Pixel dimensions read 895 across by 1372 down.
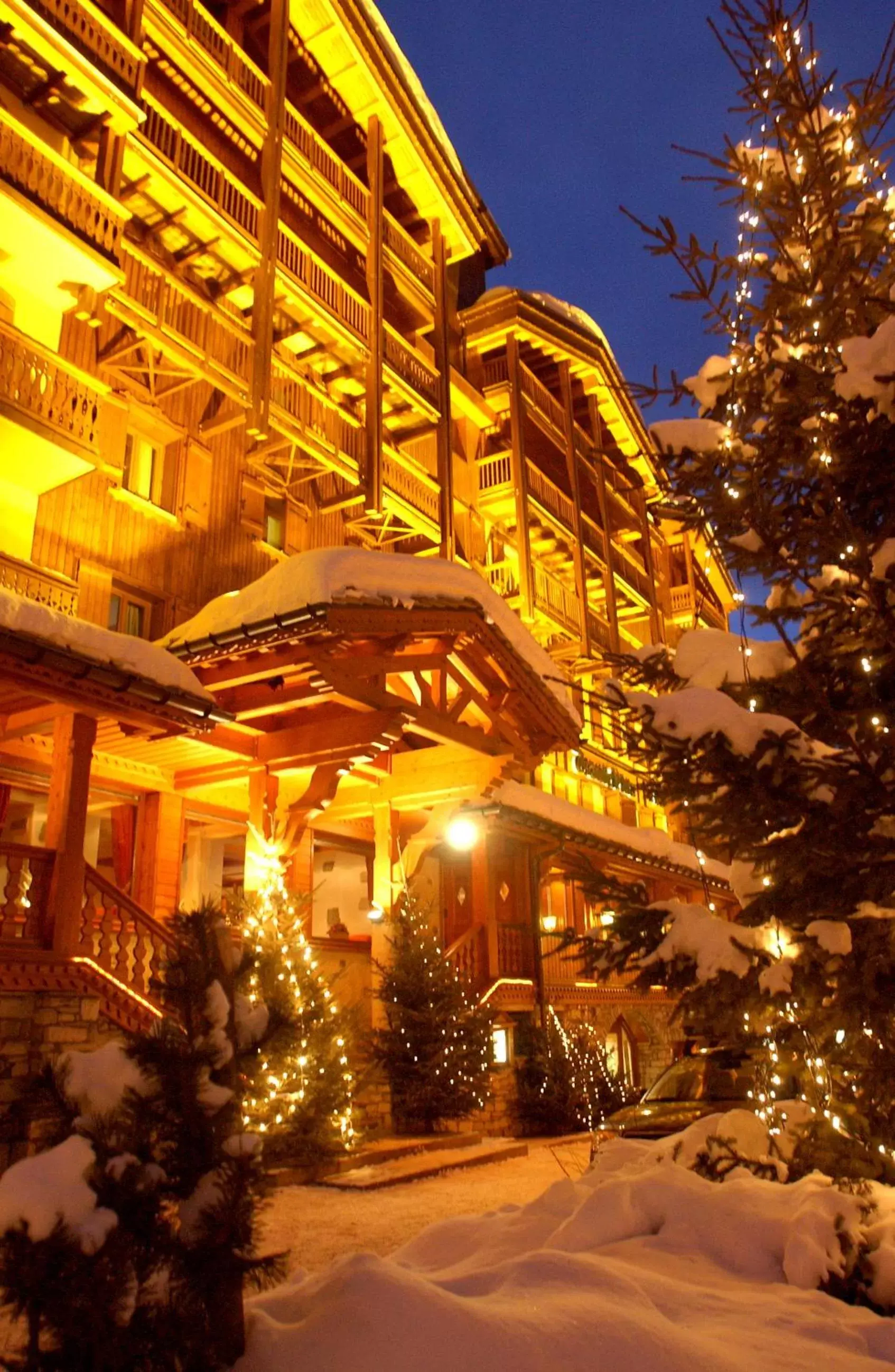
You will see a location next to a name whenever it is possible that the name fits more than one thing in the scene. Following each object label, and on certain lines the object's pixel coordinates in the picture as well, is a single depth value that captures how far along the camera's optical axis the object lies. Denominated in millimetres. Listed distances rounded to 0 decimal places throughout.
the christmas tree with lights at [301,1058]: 9820
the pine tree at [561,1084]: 15086
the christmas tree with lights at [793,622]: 4750
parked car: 9516
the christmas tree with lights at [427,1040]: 13023
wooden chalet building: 9719
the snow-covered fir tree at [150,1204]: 2965
